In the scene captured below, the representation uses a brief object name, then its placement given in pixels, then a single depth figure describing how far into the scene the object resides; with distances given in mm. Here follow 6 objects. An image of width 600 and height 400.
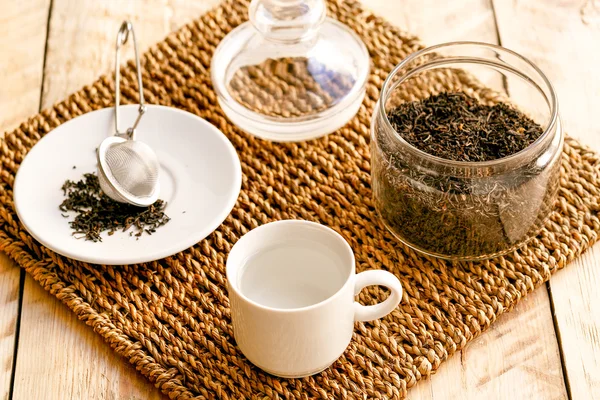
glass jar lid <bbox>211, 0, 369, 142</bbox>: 963
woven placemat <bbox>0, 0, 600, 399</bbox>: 844
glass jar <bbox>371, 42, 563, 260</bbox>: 844
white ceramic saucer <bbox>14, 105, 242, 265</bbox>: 886
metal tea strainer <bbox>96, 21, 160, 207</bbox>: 903
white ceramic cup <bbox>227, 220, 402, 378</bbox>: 800
